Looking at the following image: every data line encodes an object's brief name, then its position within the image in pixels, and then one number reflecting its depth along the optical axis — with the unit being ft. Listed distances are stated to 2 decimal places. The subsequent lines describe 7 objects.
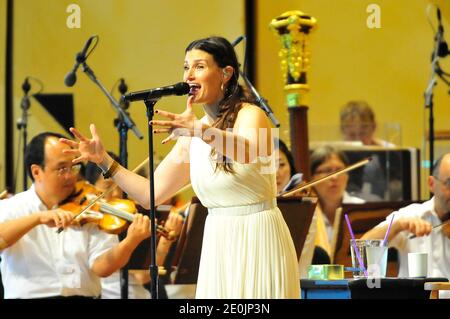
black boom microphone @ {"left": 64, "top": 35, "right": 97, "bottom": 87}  30.77
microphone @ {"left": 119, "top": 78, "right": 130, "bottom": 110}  33.90
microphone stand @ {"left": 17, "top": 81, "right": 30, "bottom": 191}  39.18
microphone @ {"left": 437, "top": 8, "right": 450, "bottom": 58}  36.02
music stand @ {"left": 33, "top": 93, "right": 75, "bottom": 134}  41.42
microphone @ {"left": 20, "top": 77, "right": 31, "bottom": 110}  39.18
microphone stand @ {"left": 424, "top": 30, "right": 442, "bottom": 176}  36.71
